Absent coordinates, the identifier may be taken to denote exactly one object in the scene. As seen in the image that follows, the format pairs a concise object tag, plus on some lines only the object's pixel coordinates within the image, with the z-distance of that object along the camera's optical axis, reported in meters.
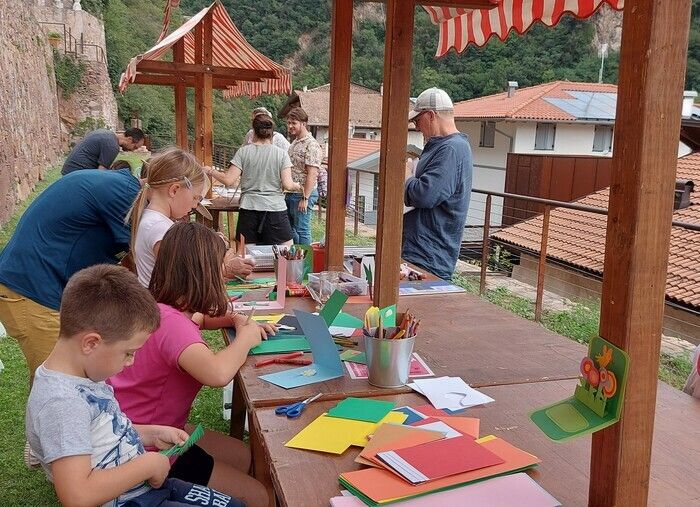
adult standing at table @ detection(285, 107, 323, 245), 5.58
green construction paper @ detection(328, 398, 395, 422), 1.33
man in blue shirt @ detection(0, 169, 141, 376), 2.19
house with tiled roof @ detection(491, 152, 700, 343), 9.22
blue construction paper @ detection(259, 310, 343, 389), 1.55
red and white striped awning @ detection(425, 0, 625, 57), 2.82
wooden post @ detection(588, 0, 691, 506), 0.83
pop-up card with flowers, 0.90
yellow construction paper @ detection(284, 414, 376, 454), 1.21
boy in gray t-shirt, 1.13
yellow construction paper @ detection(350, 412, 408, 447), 1.22
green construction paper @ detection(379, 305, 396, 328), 1.49
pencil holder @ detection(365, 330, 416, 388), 1.47
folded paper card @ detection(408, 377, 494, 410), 1.43
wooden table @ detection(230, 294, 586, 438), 1.51
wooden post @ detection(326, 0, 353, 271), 2.60
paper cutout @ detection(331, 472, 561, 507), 1.00
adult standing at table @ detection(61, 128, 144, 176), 4.50
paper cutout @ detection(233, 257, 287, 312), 2.27
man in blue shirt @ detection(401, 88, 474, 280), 2.93
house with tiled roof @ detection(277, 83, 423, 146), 33.84
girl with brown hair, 1.56
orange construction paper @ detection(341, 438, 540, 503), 1.02
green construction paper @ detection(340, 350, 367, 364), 1.70
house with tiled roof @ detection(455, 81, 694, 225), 26.17
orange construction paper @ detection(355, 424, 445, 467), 1.15
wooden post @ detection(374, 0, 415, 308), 1.93
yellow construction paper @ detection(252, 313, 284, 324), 2.07
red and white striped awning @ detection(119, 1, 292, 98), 6.35
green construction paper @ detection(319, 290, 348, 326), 1.75
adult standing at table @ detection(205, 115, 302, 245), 4.80
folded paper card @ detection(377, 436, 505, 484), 1.07
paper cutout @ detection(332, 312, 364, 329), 2.05
